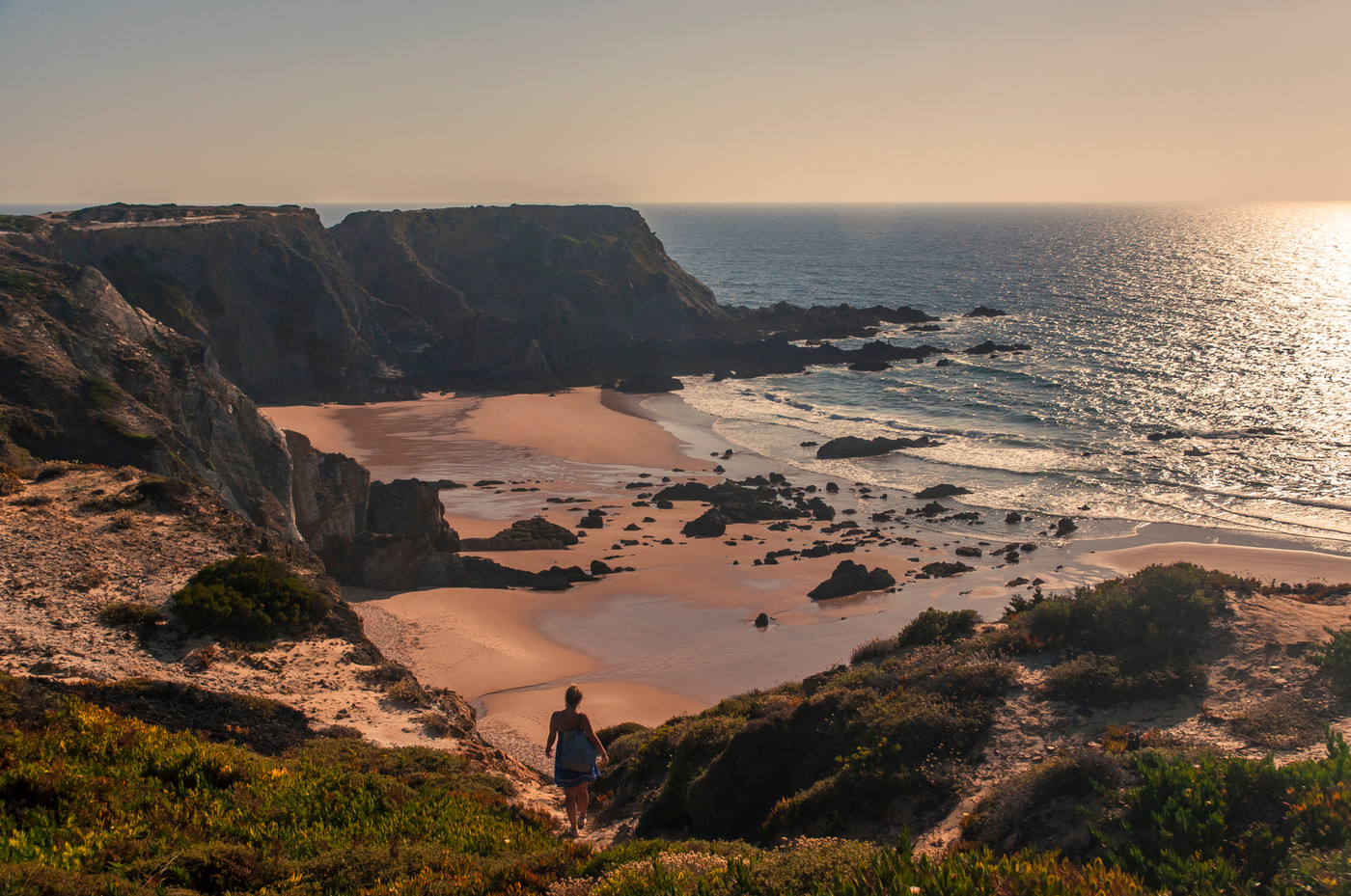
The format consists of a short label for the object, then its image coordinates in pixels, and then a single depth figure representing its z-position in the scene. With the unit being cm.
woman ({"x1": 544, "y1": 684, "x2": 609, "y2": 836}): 916
